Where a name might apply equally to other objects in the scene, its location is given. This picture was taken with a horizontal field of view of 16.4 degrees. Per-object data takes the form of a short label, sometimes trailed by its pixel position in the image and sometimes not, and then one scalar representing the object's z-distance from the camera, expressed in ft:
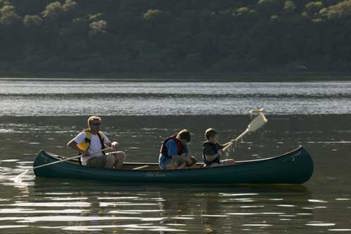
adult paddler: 96.89
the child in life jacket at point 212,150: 93.25
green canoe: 92.73
